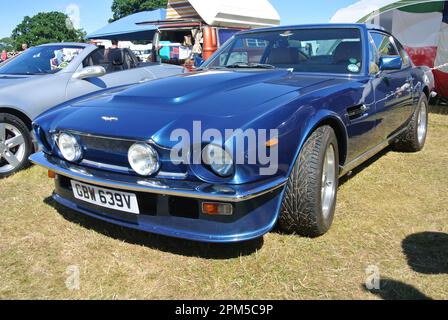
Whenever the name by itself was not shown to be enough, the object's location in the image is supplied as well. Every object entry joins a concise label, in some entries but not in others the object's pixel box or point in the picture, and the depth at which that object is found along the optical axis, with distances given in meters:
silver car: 4.09
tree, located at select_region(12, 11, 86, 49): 54.53
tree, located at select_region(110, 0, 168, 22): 51.25
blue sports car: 2.05
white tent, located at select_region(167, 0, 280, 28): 10.07
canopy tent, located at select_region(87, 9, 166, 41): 20.92
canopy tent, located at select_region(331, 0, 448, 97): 7.91
